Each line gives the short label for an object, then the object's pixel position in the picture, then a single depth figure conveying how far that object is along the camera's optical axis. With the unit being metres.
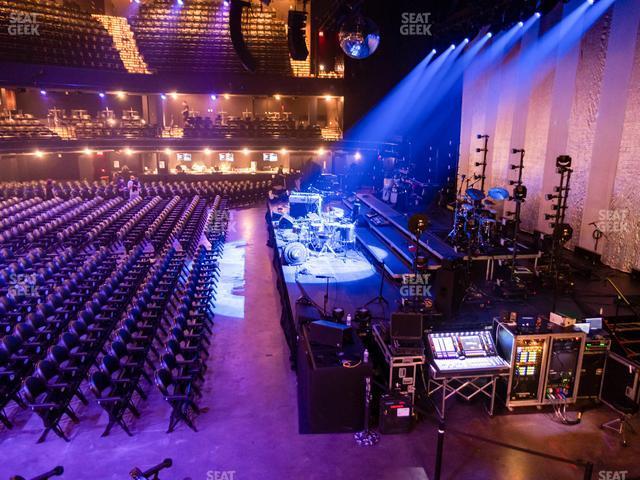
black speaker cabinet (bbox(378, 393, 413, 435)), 5.07
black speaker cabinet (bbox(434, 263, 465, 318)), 7.11
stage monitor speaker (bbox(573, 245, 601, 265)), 10.18
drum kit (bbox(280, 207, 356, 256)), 11.11
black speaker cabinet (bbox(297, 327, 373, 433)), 5.01
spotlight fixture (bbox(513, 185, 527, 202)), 8.95
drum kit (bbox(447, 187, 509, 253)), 9.58
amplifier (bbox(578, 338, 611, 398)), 5.61
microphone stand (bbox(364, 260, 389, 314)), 7.83
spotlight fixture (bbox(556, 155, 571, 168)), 8.45
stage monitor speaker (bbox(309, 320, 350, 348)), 5.38
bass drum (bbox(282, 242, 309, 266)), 10.05
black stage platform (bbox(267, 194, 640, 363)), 7.36
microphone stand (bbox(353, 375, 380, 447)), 4.97
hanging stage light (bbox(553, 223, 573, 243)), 8.51
